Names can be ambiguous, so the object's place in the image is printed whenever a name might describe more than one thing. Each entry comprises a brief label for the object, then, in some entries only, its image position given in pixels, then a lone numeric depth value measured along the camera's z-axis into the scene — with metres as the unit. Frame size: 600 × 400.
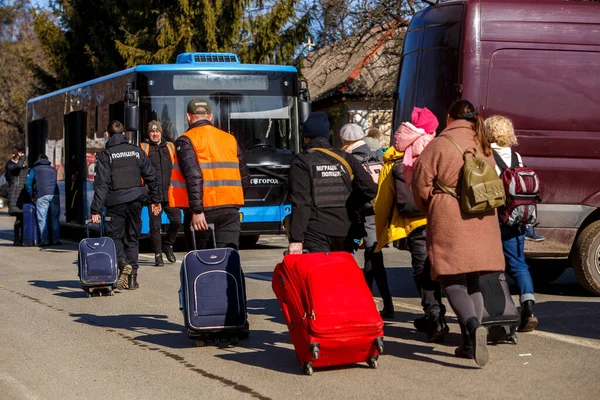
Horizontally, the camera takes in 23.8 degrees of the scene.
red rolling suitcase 9.10
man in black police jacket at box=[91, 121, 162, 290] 15.86
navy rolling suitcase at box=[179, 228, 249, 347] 10.92
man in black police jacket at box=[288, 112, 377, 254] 10.44
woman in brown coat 9.42
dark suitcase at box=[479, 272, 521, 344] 10.39
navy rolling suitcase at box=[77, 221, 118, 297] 15.50
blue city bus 23.28
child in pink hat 11.07
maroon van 14.11
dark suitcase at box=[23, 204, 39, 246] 27.20
